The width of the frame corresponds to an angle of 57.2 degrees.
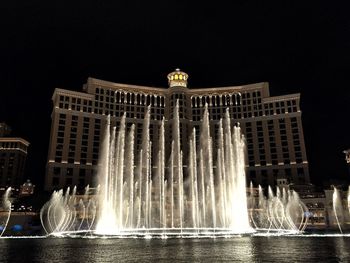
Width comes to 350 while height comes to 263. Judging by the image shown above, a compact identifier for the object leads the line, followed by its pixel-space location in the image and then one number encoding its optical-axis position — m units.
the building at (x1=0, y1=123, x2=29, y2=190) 142.25
